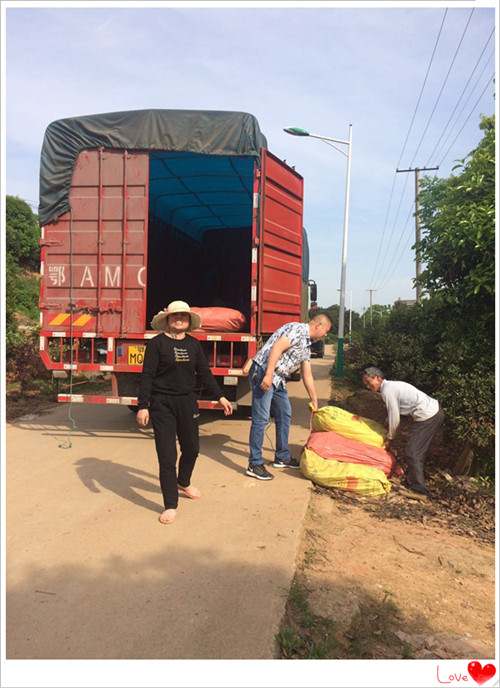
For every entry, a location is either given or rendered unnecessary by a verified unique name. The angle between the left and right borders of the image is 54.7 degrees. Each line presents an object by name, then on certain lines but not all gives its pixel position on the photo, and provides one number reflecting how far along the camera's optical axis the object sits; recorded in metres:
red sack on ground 4.65
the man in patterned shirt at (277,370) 4.69
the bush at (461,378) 4.55
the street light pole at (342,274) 14.72
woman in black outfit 3.76
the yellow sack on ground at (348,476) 4.45
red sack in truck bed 6.05
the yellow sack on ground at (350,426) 4.78
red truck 5.66
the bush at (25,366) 10.12
